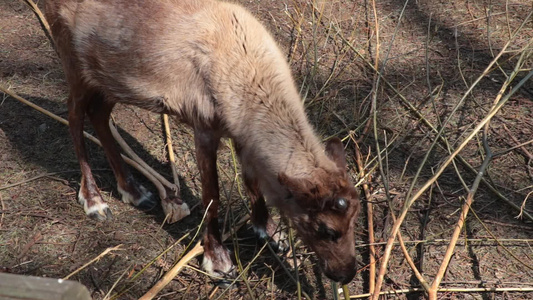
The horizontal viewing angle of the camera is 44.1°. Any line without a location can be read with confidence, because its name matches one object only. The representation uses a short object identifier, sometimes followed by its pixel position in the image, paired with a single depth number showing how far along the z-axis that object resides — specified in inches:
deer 161.3
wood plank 89.3
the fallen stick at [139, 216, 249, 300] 168.4
